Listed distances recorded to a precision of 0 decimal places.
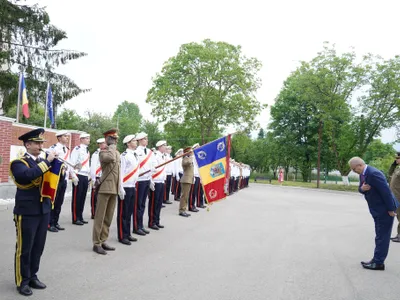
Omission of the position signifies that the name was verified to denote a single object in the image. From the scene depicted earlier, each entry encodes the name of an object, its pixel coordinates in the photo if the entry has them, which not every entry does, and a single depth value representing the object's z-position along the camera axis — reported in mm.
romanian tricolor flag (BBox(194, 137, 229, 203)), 7877
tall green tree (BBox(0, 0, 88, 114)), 18766
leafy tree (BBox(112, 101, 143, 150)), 93688
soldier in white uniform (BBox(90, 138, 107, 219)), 9373
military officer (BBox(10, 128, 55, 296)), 4359
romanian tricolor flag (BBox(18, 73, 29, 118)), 16372
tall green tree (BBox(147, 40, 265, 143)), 35781
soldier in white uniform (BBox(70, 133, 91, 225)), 9070
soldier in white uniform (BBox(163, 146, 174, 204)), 14125
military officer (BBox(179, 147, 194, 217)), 11203
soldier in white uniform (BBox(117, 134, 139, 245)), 7211
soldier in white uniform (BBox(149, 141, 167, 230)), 8828
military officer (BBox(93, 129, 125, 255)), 6418
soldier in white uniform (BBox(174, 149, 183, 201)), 14721
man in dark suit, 6094
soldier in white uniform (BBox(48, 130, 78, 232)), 8141
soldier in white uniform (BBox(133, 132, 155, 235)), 8061
